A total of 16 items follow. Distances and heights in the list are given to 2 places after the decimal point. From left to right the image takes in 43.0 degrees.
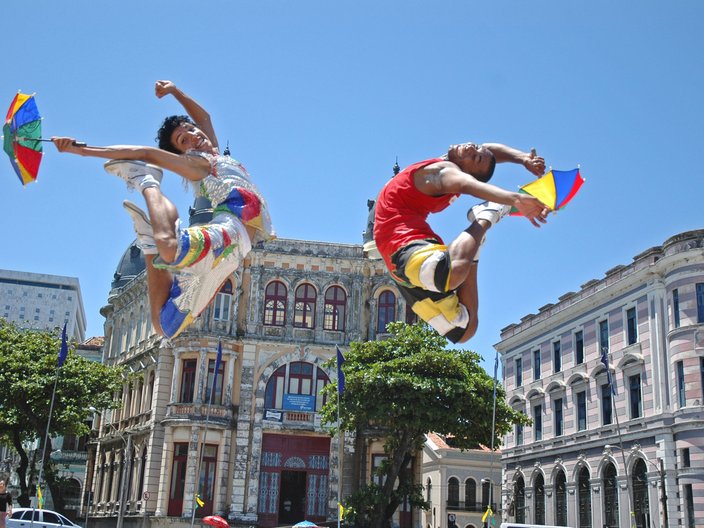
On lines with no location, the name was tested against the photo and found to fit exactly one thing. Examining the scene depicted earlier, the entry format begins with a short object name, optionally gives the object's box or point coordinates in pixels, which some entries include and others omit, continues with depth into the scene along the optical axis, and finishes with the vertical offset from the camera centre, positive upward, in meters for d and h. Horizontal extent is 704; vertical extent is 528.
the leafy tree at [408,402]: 33.28 +4.35
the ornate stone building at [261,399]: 41.66 +5.33
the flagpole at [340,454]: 40.82 +2.91
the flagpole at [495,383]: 31.69 +4.95
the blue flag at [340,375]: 30.81 +4.84
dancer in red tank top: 6.46 +2.16
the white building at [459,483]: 60.75 +2.67
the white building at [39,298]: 153.25 +35.18
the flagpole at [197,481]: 38.60 +1.37
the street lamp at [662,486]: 37.28 +1.87
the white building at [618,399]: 37.44 +6.02
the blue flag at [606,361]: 38.37 +7.07
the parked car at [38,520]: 29.81 -0.48
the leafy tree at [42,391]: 39.53 +4.98
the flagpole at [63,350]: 30.72 +5.26
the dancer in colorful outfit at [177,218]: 6.52 +2.21
